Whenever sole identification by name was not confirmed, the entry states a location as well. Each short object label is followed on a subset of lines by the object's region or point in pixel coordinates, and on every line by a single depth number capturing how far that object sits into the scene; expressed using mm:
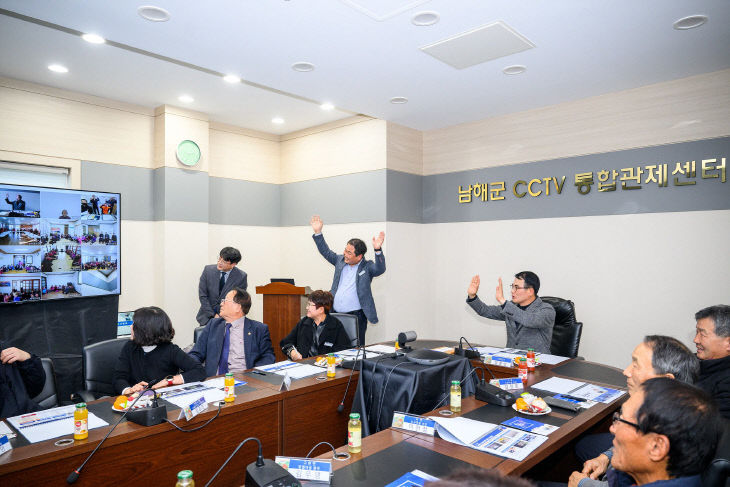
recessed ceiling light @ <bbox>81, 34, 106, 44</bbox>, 3383
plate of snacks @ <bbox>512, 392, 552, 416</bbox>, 2059
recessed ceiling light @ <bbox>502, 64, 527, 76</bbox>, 3896
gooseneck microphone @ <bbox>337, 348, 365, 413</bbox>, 2572
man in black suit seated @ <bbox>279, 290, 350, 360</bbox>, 3520
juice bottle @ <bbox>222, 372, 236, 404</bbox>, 2203
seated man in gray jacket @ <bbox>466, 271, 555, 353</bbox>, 3400
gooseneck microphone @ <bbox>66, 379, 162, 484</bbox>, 1655
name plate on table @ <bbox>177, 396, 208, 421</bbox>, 1970
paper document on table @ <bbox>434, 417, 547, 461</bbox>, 1677
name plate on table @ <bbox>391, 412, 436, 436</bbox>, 1850
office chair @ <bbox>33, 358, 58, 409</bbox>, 2529
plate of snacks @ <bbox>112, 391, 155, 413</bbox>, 2057
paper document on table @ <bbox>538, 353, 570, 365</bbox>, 3051
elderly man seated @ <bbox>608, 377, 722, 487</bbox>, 1260
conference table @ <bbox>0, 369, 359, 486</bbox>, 1651
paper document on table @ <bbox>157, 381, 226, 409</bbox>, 2223
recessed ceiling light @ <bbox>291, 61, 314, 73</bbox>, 3849
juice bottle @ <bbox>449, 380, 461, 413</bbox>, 2113
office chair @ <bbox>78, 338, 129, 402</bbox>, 2761
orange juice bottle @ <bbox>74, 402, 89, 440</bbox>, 1739
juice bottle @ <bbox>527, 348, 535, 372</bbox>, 2862
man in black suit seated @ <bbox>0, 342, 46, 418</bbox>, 2225
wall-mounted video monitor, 3648
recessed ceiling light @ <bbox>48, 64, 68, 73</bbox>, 4203
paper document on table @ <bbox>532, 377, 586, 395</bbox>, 2426
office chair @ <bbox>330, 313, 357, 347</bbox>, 3637
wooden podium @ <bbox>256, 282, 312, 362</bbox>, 5066
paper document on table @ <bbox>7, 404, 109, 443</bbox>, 1792
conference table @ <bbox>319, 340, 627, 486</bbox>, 1544
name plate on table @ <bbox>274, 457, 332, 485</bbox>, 1462
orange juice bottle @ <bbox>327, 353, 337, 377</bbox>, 2677
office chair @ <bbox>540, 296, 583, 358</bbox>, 3504
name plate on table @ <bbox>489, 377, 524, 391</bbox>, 2420
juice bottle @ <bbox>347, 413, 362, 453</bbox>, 1691
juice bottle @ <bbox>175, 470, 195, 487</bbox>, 1281
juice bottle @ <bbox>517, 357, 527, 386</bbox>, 2605
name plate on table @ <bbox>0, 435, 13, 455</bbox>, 1625
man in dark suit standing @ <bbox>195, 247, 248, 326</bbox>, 5074
